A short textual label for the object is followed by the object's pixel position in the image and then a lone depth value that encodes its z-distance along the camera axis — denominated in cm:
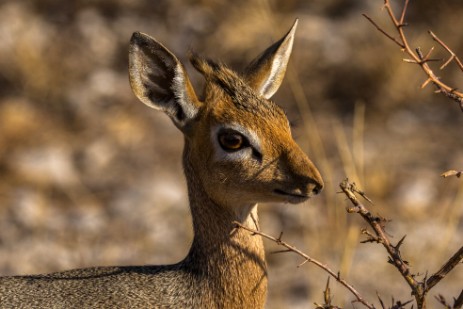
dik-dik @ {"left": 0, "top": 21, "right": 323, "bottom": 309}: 721
